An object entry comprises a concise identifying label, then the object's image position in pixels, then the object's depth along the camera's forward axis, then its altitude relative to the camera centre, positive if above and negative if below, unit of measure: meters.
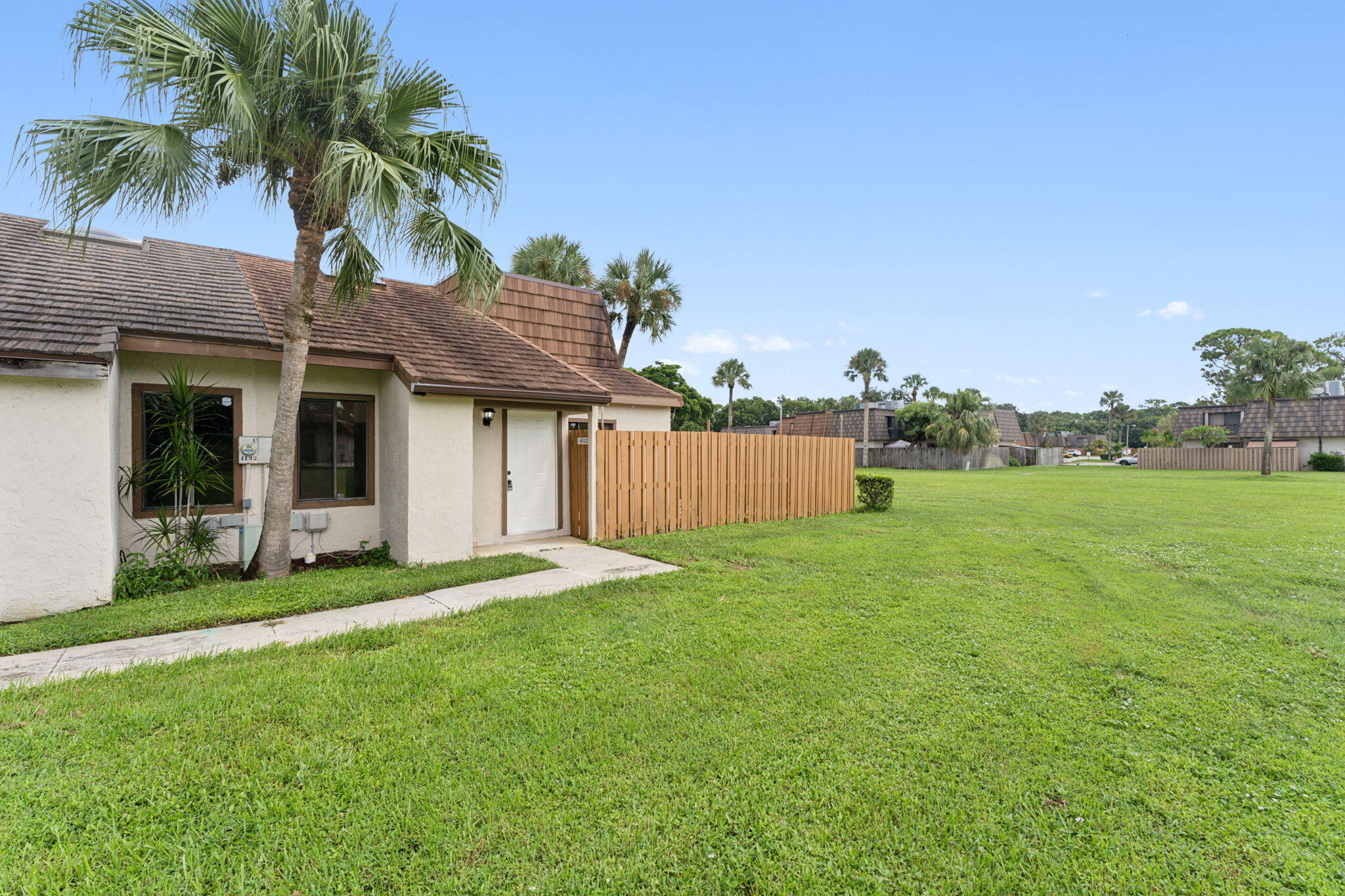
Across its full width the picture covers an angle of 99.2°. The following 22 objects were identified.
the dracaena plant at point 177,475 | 6.56 -0.43
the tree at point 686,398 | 33.34 +2.58
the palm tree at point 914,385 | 58.94 +5.86
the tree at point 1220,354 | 58.18 +9.36
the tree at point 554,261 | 24.39 +7.74
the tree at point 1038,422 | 90.73 +3.19
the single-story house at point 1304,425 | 35.19 +1.20
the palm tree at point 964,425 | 35.12 +1.04
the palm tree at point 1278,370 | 25.42 +3.34
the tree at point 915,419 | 38.57 +1.53
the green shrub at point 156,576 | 6.04 -1.53
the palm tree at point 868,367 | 48.25 +6.35
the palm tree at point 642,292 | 24.59 +6.38
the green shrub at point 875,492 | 13.44 -1.20
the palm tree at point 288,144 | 5.48 +3.12
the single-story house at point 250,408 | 5.39 +0.41
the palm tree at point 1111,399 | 79.44 +6.12
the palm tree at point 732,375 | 47.88 +5.48
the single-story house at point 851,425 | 42.97 +1.28
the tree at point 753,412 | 72.19 +3.77
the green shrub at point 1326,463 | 31.64 -1.08
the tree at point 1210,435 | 36.84 +0.50
